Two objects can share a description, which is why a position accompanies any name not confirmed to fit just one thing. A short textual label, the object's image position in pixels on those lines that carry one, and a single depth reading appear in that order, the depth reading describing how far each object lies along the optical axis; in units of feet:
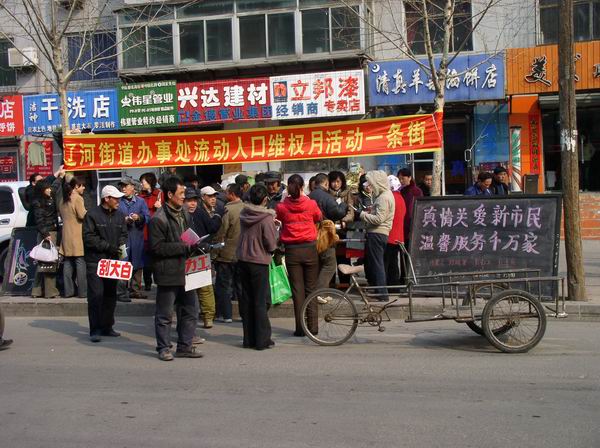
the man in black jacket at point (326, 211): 30.50
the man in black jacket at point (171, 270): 25.35
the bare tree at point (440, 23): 63.21
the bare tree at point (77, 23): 68.64
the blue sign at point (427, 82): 61.87
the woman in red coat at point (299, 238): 27.96
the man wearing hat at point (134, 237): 36.58
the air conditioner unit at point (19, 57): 74.08
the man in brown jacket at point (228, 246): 32.01
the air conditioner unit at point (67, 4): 59.64
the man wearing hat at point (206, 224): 31.25
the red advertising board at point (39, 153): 76.13
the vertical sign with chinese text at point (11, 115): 73.36
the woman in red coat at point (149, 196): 38.91
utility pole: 32.65
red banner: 34.35
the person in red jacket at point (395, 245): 34.76
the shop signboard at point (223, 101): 66.69
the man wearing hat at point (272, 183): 31.07
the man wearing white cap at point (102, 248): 29.01
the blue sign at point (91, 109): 70.38
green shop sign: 68.69
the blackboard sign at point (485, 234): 31.42
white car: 45.65
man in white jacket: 32.89
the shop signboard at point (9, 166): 77.66
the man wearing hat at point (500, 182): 37.86
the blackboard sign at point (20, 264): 37.93
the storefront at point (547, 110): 60.44
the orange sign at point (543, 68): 60.13
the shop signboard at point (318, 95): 64.54
